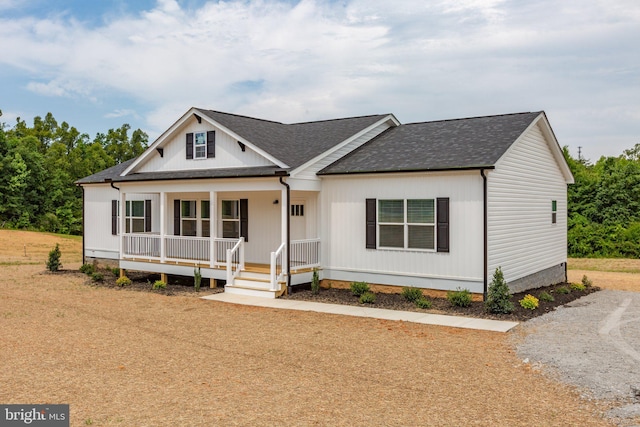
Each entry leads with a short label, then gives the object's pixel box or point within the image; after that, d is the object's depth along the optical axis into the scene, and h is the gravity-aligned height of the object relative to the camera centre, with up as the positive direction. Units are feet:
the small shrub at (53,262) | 72.59 -6.12
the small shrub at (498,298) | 41.96 -6.54
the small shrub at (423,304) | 44.37 -7.32
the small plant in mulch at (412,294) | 46.55 -6.88
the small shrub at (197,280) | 54.82 -6.51
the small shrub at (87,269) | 68.05 -6.76
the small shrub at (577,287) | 57.16 -7.76
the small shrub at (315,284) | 51.06 -6.49
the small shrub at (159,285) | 56.28 -7.17
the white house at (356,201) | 46.60 +1.45
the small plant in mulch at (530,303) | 44.16 -7.27
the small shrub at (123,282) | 60.23 -7.34
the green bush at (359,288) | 49.34 -6.67
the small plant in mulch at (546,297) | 48.55 -7.53
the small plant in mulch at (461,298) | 43.85 -6.85
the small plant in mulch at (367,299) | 46.68 -7.24
